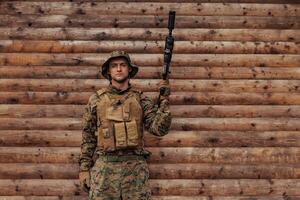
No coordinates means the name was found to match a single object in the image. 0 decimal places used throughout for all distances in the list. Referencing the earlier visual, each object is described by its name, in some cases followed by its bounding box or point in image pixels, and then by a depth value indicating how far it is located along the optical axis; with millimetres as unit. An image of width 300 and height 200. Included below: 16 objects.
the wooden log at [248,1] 7577
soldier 4223
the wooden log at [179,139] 6082
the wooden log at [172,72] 6691
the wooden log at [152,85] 6543
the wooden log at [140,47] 6938
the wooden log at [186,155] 5957
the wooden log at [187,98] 6453
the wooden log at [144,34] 7062
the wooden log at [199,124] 6207
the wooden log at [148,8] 7371
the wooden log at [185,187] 5750
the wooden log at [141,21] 7223
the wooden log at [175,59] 6809
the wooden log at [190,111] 6336
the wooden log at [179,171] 5852
